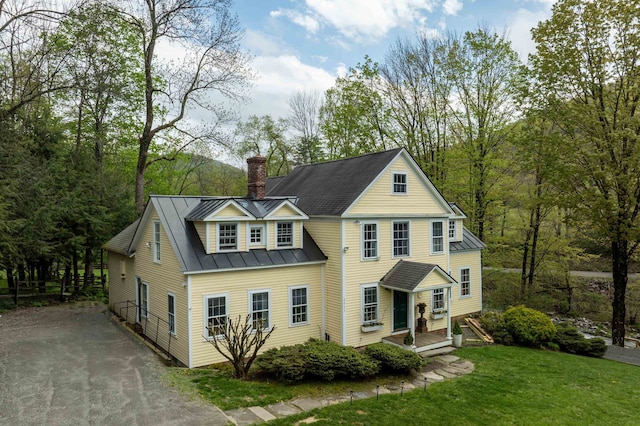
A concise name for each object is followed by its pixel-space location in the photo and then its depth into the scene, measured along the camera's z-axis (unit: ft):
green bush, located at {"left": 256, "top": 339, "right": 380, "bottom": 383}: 38.22
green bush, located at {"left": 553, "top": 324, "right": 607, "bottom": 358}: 56.13
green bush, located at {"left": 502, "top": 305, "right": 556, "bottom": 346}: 57.16
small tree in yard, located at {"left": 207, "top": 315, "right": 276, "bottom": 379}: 38.56
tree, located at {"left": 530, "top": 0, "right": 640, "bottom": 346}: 56.70
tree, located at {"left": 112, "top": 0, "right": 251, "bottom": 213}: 76.84
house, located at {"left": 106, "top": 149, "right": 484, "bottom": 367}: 45.16
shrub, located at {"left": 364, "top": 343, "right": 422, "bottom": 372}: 41.50
